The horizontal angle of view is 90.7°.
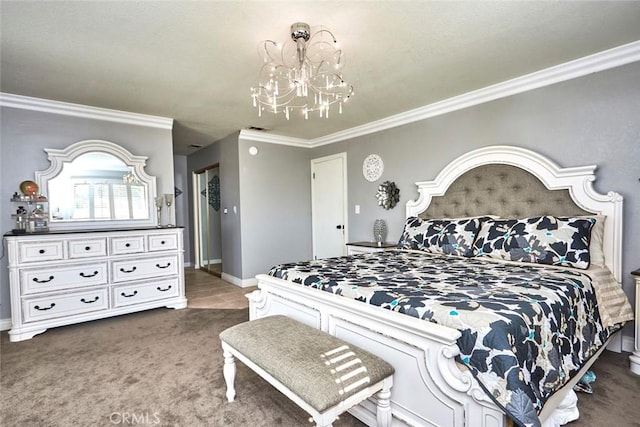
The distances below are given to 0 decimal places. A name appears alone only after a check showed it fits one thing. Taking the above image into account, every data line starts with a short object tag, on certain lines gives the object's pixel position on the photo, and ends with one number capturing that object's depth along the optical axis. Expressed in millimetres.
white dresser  2922
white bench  1250
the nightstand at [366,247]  3717
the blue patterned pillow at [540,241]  2256
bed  1261
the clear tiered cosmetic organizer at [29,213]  3150
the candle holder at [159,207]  3922
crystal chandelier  2094
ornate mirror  3387
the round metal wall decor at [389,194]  4055
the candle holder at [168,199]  3979
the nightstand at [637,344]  2092
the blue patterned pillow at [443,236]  2811
